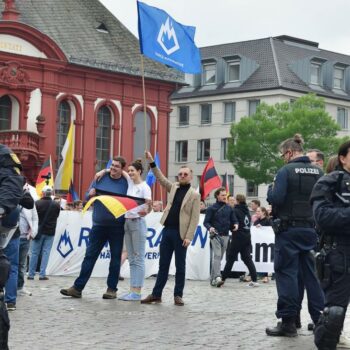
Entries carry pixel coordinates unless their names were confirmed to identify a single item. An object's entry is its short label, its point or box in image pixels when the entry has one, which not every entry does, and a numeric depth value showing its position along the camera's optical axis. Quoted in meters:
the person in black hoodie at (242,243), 21.34
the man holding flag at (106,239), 15.70
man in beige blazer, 15.23
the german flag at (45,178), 29.94
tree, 65.75
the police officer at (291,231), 11.52
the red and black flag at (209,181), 30.09
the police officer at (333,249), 8.95
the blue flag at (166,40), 19.00
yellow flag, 39.69
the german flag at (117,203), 15.56
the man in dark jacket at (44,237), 21.41
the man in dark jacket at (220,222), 21.45
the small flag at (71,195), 35.11
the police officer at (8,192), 9.57
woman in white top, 15.90
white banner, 23.14
